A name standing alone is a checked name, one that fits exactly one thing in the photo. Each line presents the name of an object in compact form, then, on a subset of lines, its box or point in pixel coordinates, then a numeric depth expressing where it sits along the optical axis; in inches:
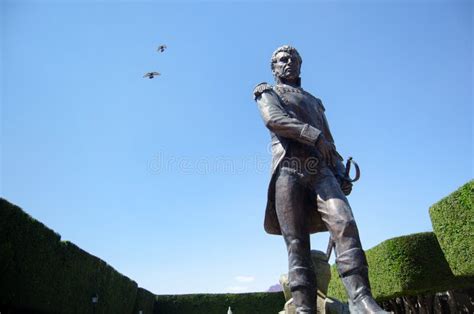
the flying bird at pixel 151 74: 506.9
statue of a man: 137.1
